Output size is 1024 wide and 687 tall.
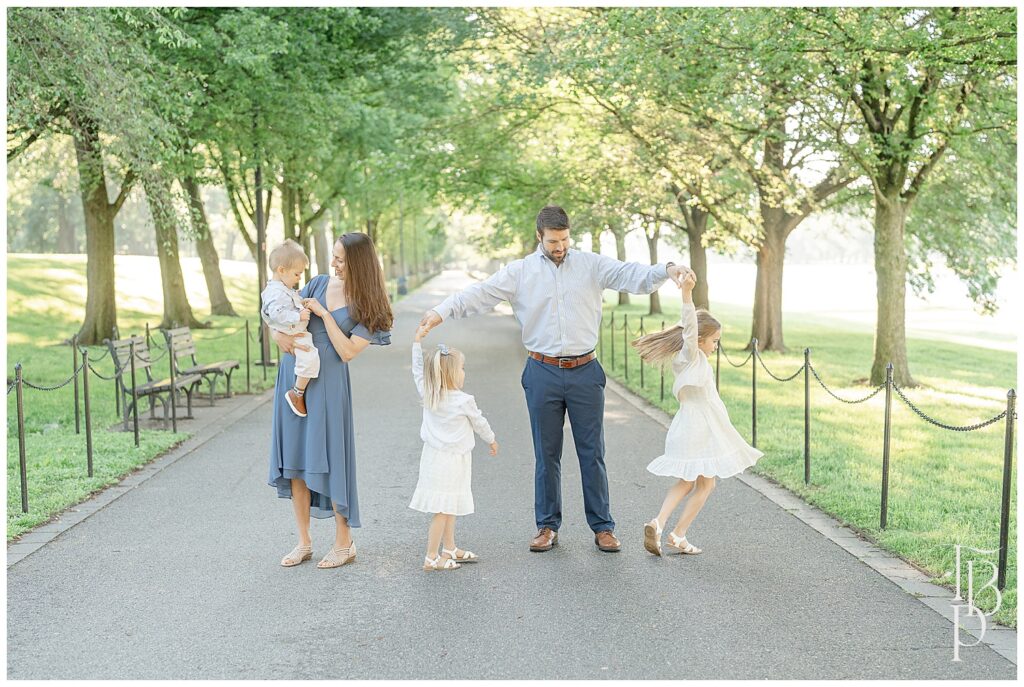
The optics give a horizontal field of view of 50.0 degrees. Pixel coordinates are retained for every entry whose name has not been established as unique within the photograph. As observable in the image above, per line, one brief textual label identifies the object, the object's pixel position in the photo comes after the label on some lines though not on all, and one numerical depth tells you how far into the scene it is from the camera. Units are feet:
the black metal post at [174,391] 37.78
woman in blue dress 20.67
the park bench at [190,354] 46.62
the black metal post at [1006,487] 18.99
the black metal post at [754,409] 34.63
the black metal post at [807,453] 28.99
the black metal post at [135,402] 34.86
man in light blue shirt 21.48
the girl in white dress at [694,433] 21.59
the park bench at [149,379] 39.45
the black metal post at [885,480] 23.66
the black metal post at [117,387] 41.77
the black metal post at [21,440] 26.45
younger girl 20.49
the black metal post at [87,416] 29.86
